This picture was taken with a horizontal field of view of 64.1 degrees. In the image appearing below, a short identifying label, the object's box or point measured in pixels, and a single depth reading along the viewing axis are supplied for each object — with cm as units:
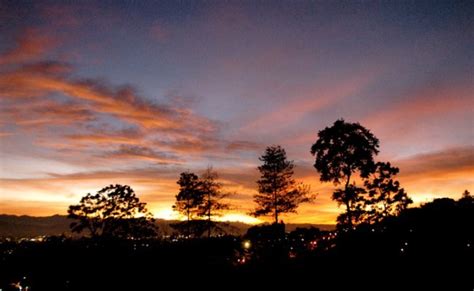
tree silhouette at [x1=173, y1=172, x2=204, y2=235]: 4706
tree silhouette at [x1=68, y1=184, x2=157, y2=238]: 4956
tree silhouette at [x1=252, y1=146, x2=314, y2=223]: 3909
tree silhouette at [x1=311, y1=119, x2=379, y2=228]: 2892
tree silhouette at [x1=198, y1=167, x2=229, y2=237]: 4634
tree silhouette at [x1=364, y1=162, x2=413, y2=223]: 3281
